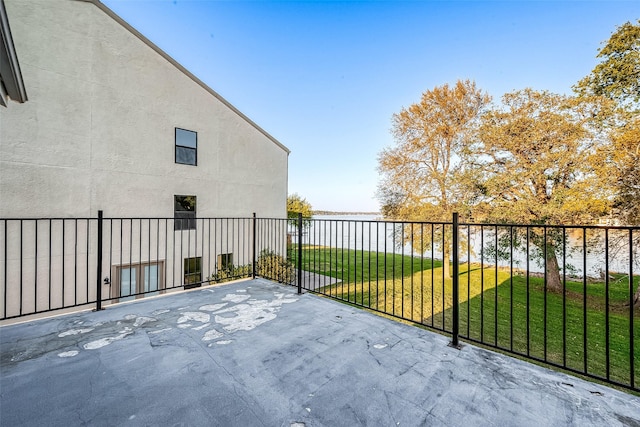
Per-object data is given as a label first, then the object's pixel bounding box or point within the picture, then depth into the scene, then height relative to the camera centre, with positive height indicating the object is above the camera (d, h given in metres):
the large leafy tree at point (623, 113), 6.01 +2.60
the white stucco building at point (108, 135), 4.62 +1.78
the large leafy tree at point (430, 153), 9.75 +2.60
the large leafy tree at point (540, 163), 6.95 +1.64
